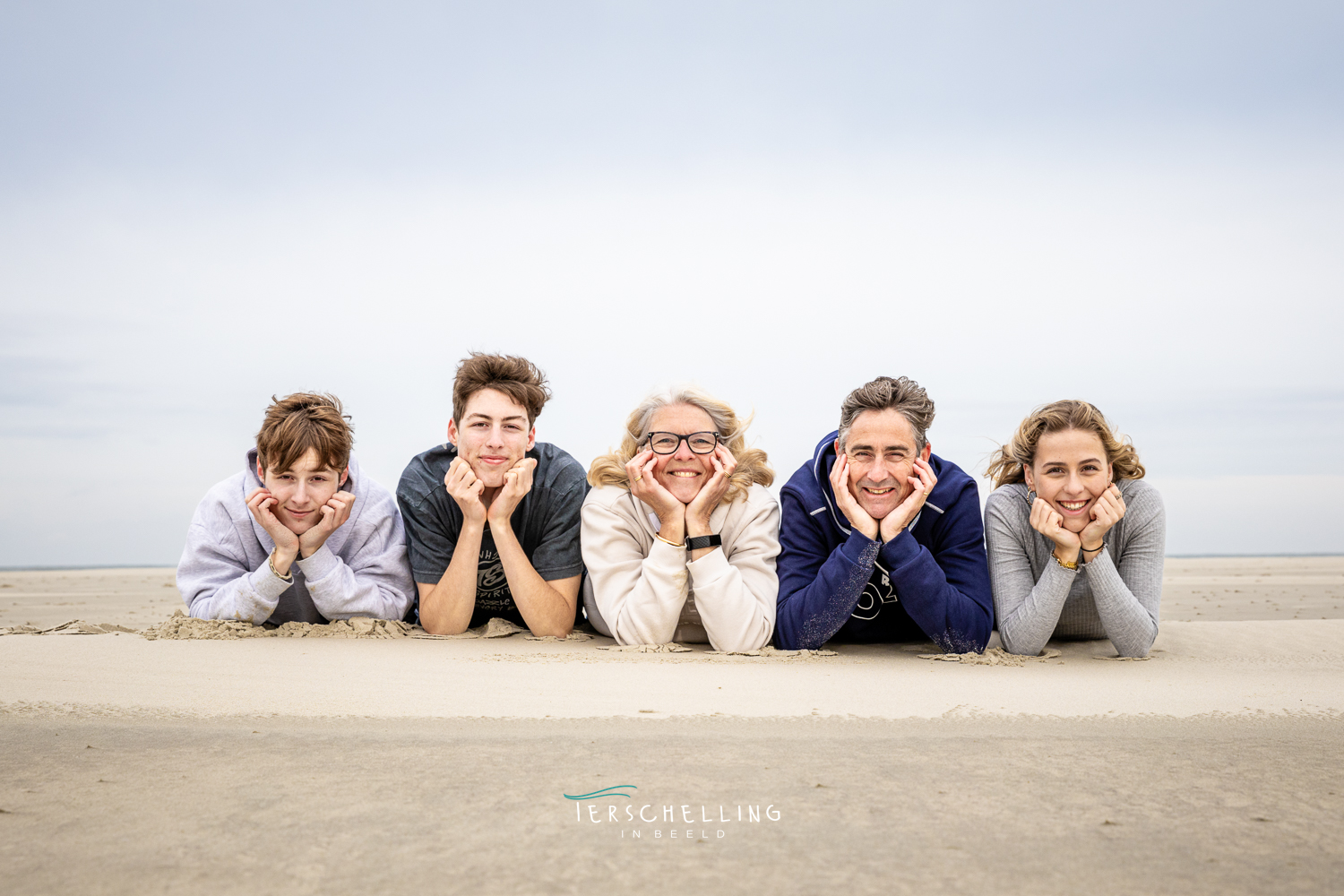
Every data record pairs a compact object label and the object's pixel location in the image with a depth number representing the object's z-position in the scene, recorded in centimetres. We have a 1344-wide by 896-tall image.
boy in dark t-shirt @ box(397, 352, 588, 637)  461
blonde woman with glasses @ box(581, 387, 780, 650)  427
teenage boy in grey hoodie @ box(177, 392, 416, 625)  458
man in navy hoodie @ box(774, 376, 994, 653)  407
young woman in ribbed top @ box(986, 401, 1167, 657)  412
